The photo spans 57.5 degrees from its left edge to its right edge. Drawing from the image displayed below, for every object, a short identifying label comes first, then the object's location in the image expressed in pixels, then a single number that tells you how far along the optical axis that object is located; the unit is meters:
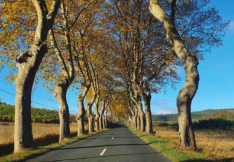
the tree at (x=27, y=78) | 9.73
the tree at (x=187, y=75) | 9.30
